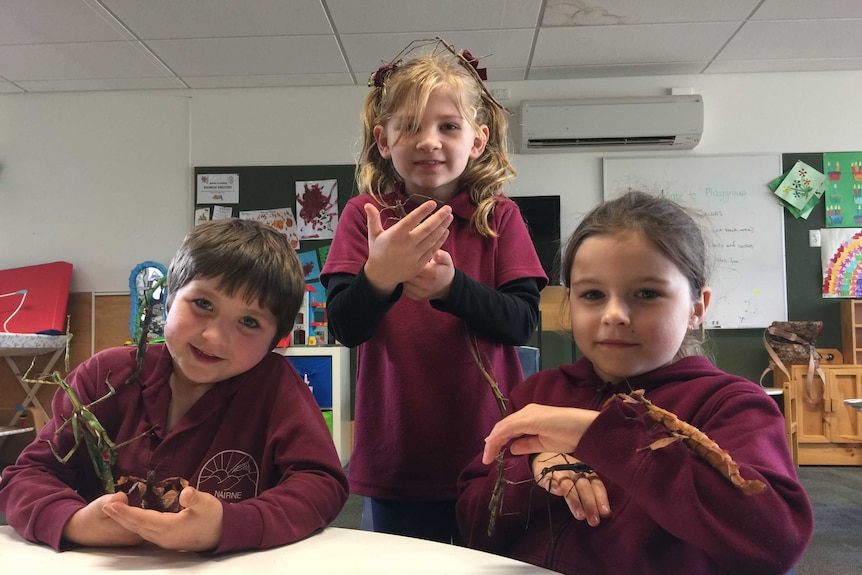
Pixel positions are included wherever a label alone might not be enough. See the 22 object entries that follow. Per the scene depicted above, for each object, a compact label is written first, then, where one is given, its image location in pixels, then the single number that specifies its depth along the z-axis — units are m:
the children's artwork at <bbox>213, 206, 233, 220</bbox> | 4.00
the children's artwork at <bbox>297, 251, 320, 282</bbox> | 3.97
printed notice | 4.00
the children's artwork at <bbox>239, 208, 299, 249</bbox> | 3.99
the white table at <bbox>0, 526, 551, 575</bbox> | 0.59
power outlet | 3.79
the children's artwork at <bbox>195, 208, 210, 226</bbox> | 3.99
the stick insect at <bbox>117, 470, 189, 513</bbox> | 0.66
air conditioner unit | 3.74
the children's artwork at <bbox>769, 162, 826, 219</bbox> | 3.79
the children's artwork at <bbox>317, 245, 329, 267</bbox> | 3.99
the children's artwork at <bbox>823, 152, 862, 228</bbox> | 3.78
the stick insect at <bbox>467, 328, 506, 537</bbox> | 0.74
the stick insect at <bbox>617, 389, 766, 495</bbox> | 0.55
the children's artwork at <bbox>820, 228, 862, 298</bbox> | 3.75
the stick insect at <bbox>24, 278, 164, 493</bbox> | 0.73
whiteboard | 3.79
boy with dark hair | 0.77
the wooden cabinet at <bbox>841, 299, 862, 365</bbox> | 3.62
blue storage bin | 3.26
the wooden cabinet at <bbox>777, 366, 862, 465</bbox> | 3.53
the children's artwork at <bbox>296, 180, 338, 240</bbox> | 3.97
